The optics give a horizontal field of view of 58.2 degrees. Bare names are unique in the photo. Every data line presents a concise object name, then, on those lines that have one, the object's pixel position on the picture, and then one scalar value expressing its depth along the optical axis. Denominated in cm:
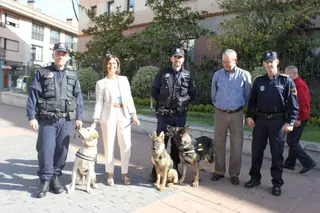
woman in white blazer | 447
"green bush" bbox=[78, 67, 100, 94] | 1422
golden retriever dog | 414
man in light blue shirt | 467
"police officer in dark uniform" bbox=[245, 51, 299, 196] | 431
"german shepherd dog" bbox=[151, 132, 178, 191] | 425
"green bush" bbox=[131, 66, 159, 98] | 1162
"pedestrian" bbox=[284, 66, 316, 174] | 536
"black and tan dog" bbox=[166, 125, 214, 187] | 450
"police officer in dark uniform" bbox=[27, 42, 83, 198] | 401
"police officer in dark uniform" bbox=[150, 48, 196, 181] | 462
